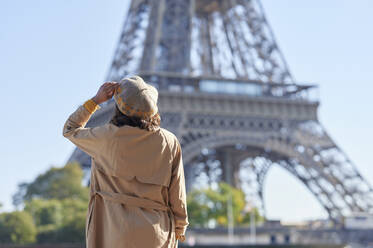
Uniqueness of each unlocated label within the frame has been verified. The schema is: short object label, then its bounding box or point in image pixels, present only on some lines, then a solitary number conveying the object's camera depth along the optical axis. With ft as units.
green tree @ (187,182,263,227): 131.03
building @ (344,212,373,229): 112.78
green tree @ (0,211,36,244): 92.89
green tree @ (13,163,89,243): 95.30
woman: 10.38
